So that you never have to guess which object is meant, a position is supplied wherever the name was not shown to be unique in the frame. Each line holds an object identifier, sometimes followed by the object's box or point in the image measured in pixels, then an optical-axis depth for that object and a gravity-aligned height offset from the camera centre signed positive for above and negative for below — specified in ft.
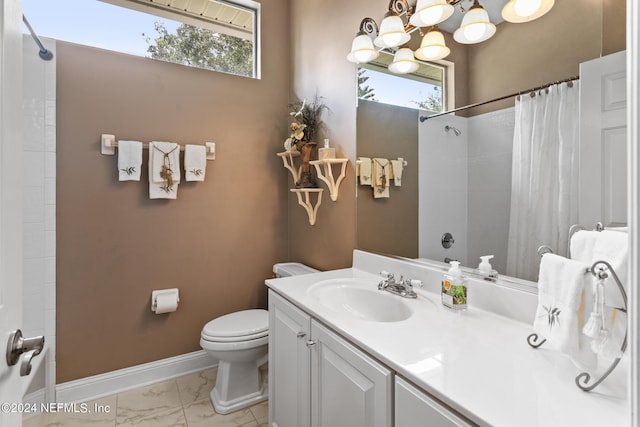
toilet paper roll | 7.15 -1.99
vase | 7.45 +1.01
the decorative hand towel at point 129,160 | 6.76 +1.07
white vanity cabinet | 3.11 -1.90
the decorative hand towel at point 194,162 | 7.36 +1.13
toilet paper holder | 7.20 -1.82
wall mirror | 3.47 +1.18
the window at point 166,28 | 6.68 +4.17
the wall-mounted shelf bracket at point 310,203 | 7.52 +0.21
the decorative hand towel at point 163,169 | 7.01 +0.91
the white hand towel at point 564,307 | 2.43 -0.75
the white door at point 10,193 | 2.21 +0.13
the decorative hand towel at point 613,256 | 2.30 -0.32
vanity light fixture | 3.94 +2.75
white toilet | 6.30 -2.83
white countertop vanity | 2.24 -1.27
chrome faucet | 4.68 -1.09
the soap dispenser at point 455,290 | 4.03 -0.95
